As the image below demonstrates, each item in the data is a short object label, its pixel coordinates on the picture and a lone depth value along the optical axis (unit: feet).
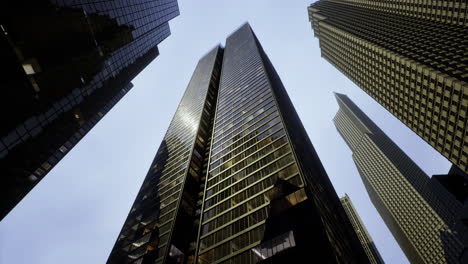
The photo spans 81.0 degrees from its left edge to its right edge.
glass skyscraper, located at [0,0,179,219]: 93.25
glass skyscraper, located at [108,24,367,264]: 103.17
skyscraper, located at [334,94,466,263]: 444.96
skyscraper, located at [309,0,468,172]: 235.20
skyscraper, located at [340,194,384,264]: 558.15
